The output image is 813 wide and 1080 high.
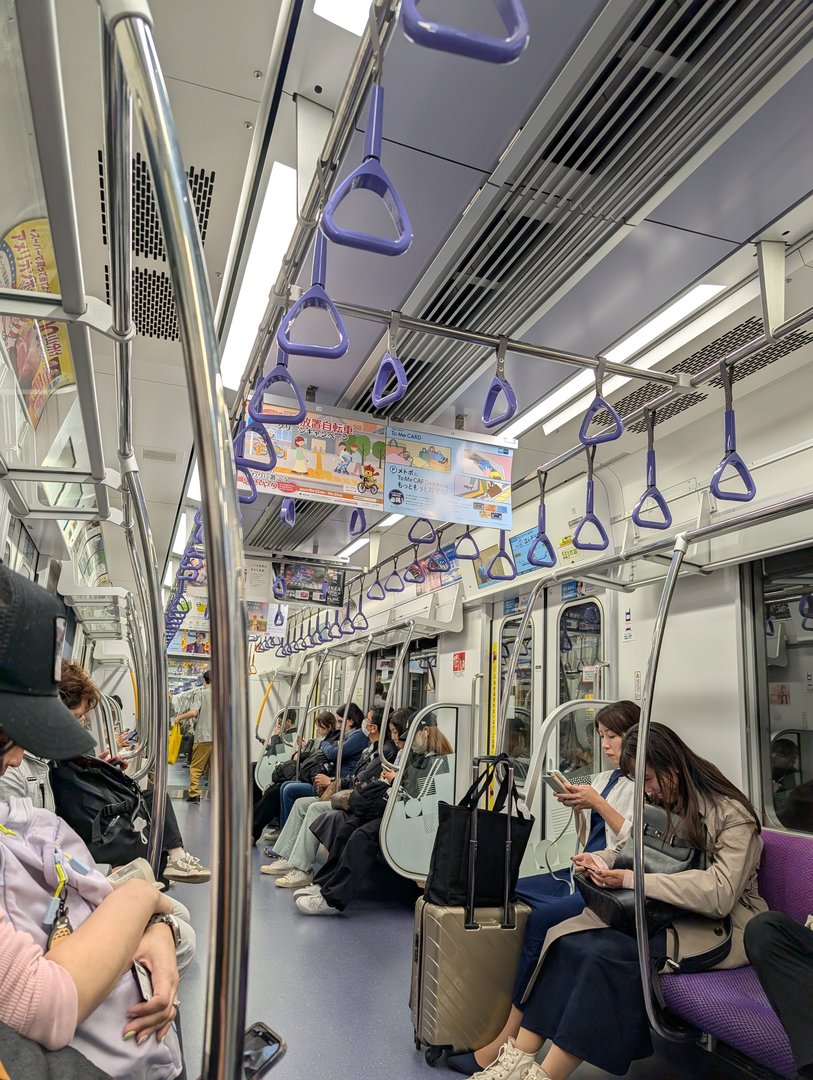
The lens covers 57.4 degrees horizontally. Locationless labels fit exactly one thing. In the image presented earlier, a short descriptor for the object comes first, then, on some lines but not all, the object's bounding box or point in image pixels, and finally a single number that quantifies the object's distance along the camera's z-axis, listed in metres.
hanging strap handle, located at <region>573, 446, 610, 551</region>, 3.47
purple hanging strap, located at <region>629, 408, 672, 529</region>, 3.28
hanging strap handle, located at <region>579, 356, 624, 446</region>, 2.96
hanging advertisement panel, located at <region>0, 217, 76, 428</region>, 2.33
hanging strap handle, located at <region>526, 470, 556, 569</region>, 3.79
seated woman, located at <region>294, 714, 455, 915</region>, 5.64
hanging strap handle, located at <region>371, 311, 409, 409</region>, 2.47
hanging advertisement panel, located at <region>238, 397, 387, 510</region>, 3.89
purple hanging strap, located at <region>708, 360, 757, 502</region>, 2.93
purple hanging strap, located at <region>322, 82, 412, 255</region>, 1.38
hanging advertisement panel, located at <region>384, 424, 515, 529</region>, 4.06
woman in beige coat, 2.86
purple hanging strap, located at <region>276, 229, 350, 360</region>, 1.98
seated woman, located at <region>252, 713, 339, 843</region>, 8.78
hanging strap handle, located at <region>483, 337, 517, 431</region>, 2.66
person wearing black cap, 1.03
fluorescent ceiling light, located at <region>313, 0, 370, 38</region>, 2.16
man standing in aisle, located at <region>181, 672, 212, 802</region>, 12.26
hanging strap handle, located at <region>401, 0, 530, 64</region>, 0.87
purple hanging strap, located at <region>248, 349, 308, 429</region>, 2.54
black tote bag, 3.51
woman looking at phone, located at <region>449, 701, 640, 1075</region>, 3.30
